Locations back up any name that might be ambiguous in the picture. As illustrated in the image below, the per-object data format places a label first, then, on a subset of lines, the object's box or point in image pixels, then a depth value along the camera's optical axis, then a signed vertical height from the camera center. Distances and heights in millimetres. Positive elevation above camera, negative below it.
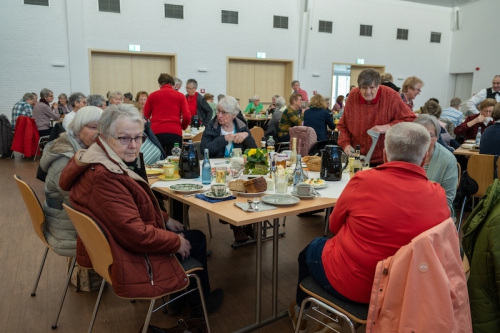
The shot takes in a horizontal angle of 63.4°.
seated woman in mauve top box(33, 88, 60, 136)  7777 -366
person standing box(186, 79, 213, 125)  7398 -161
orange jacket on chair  1377 -656
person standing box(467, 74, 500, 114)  7280 +31
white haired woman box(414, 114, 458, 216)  2414 -407
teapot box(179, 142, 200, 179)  2814 -449
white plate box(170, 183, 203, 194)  2428 -560
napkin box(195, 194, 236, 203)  2288 -578
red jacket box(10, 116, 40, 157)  7676 -815
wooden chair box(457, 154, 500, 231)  3670 -638
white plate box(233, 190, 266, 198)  2396 -569
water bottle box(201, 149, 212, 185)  2701 -519
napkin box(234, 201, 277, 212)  2113 -578
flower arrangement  2775 -443
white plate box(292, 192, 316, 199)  2334 -564
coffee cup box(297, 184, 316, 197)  2352 -532
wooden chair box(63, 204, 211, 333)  1676 -637
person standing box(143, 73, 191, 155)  5188 -202
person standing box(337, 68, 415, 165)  3316 -110
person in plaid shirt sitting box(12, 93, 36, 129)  7781 -272
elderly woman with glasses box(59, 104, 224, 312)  1745 -510
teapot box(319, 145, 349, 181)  2756 -438
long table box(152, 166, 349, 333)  2029 -587
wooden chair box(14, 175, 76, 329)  2254 -652
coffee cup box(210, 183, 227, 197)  2352 -540
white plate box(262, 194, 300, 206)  2199 -565
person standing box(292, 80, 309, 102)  9578 +263
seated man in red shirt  1565 -446
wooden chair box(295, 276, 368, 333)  1658 -862
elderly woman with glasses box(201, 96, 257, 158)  3572 -325
